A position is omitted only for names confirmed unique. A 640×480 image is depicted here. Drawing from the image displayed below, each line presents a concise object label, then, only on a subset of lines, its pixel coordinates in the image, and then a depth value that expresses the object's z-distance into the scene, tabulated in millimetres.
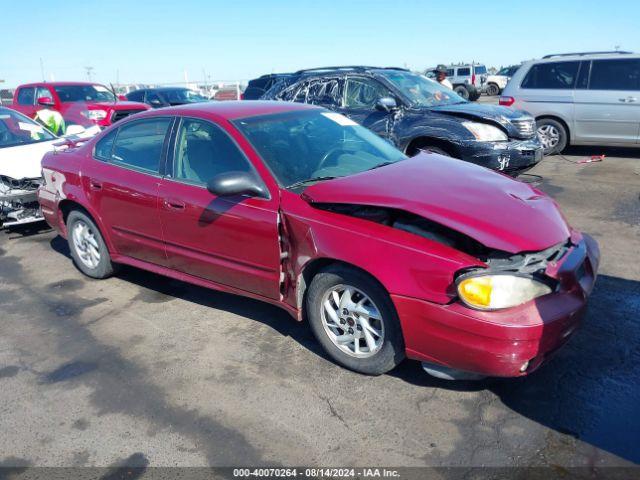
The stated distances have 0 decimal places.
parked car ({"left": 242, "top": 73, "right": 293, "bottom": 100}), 12992
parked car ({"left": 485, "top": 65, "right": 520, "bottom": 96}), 29406
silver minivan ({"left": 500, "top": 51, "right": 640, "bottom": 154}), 9211
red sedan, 2816
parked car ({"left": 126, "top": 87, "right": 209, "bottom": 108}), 15626
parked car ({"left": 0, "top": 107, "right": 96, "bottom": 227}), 6320
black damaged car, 6656
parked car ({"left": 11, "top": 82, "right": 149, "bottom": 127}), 11391
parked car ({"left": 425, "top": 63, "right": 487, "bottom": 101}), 29844
